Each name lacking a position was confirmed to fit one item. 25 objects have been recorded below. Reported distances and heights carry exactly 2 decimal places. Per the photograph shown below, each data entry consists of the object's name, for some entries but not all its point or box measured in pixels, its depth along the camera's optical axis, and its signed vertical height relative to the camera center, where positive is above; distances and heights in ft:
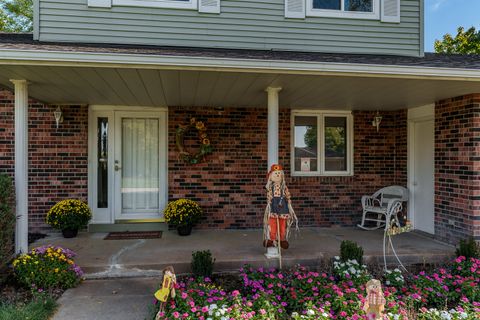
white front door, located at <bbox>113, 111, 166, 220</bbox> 20.66 -0.42
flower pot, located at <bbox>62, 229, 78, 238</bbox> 18.38 -3.98
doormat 18.53 -4.25
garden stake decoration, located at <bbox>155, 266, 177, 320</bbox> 8.51 -3.24
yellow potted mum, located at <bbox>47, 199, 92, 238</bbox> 18.08 -3.07
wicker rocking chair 20.24 -2.78
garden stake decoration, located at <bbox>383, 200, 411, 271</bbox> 13.09 -2.80
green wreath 20.29 +1.01
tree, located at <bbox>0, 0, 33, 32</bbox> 52.03 +22.33
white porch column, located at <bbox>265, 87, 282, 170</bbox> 14.75 +1.43
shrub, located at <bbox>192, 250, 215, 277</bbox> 12.32 -3.85
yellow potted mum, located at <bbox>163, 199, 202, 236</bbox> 18.48 -3.06
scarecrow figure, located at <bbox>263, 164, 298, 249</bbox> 13.97 -2.10
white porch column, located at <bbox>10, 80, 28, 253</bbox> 13.64 -0.15
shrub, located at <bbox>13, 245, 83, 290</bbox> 11.98 -3.95
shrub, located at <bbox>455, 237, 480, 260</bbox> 13.61 -3.69
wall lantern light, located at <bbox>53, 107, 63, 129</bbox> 19.19 +2.54
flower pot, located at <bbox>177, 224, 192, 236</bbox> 18.67 -3.90
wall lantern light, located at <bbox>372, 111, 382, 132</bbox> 21.58 +2.44
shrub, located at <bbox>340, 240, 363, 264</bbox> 13.25 -3.68
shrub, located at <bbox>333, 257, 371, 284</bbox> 11.71 -4.03
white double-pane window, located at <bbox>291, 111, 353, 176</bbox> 21.72 +1.01
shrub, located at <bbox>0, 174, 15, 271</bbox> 12.01 -2.23
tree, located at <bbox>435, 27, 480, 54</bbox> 53.67 +19.08
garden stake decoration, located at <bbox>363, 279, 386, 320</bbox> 7.47 -3.13
